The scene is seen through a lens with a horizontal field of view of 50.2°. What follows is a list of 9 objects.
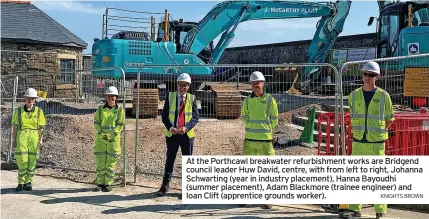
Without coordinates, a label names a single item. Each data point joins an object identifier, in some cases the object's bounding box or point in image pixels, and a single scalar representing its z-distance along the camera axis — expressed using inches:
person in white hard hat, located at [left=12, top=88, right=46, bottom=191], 305.4
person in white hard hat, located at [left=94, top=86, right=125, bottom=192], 300.8
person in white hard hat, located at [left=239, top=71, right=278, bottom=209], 258.5
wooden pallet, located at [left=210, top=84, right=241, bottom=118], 542.9
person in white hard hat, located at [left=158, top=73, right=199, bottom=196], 286.5
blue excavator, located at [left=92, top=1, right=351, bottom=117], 569.3
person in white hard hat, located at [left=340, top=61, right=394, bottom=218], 231.0
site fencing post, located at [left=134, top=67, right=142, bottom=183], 313.9
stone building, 902.4
